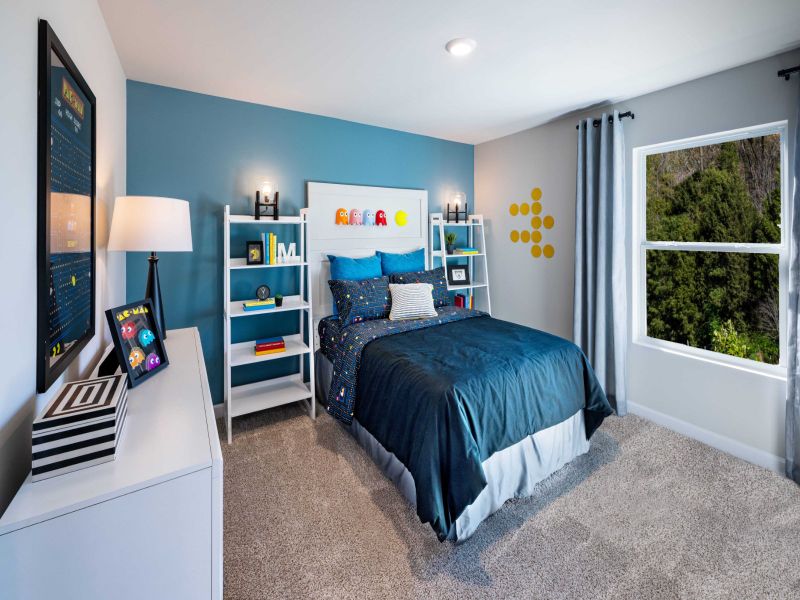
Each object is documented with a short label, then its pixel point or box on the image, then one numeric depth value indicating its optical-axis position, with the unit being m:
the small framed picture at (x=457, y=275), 4.35
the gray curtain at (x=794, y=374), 2.32
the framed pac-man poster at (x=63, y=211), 1.08
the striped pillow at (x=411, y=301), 3.17
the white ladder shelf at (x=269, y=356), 2.87
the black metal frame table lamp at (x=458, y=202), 4.40
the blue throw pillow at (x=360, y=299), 3.12
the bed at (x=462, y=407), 1.83
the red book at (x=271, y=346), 3.04
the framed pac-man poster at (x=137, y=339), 1.49
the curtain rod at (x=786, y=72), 2.23
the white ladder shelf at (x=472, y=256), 4.20
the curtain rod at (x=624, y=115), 3.06
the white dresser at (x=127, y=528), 0.80
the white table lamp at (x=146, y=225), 1.92
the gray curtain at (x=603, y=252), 3.13
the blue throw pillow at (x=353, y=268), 3.47
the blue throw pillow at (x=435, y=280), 3.59
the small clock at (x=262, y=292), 3.11
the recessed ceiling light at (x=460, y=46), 2.22
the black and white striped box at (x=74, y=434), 0.92
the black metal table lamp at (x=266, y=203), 3.12
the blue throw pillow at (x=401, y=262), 3.78
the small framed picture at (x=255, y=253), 3.05
